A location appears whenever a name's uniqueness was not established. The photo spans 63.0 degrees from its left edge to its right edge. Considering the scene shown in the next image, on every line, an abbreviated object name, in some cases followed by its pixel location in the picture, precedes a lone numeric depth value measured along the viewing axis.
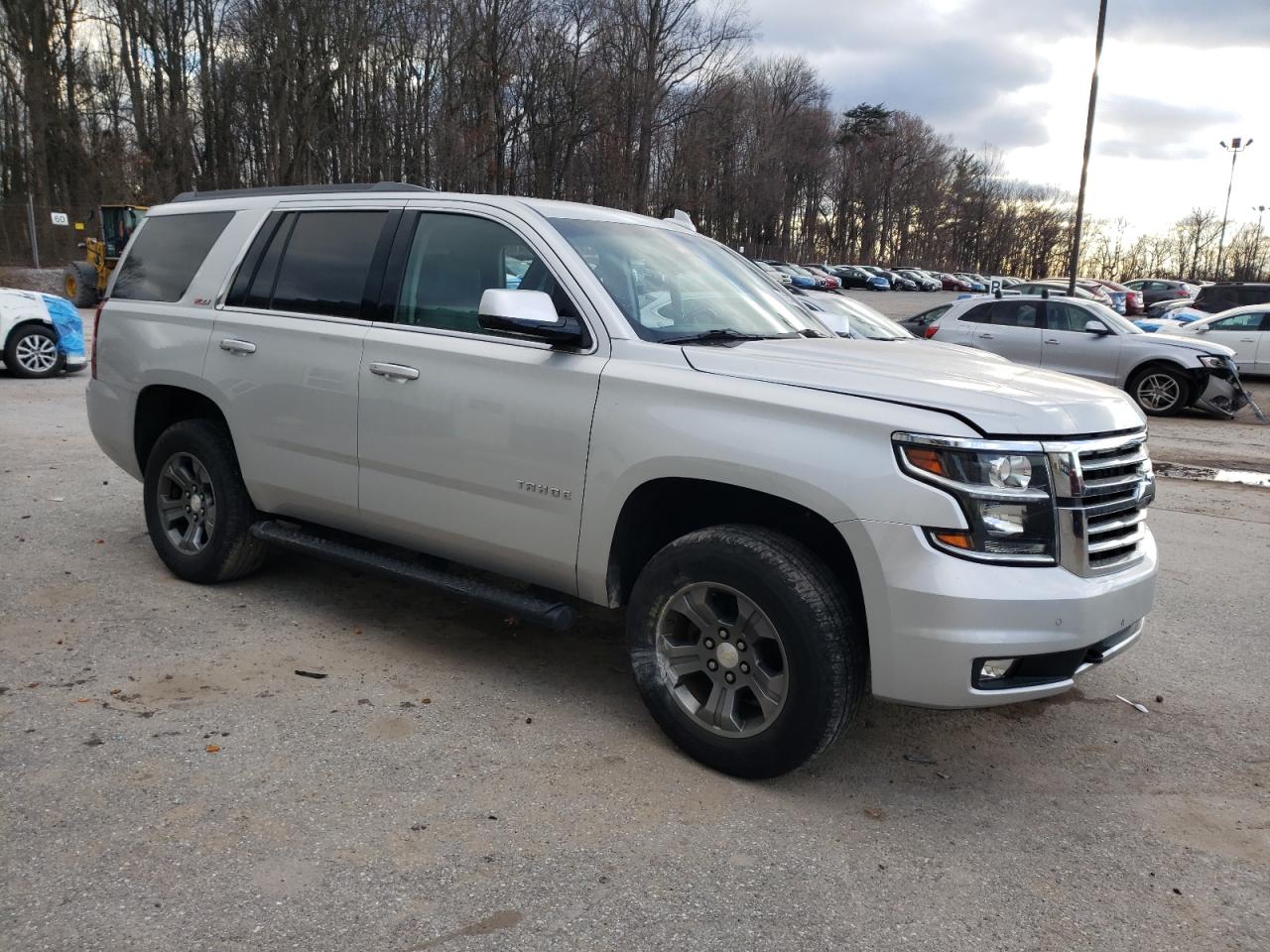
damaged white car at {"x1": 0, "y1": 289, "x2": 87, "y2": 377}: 13.78
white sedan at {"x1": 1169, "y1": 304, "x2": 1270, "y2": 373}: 19.19
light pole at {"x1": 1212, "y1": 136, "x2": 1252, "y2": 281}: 58.50
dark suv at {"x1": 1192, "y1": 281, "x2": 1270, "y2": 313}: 25.86
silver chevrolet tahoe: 3.16
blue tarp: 14.25
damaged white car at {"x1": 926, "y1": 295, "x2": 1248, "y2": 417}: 14.69
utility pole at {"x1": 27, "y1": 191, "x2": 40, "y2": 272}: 35.50
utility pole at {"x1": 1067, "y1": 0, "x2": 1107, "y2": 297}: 24.06
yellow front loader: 26.48
